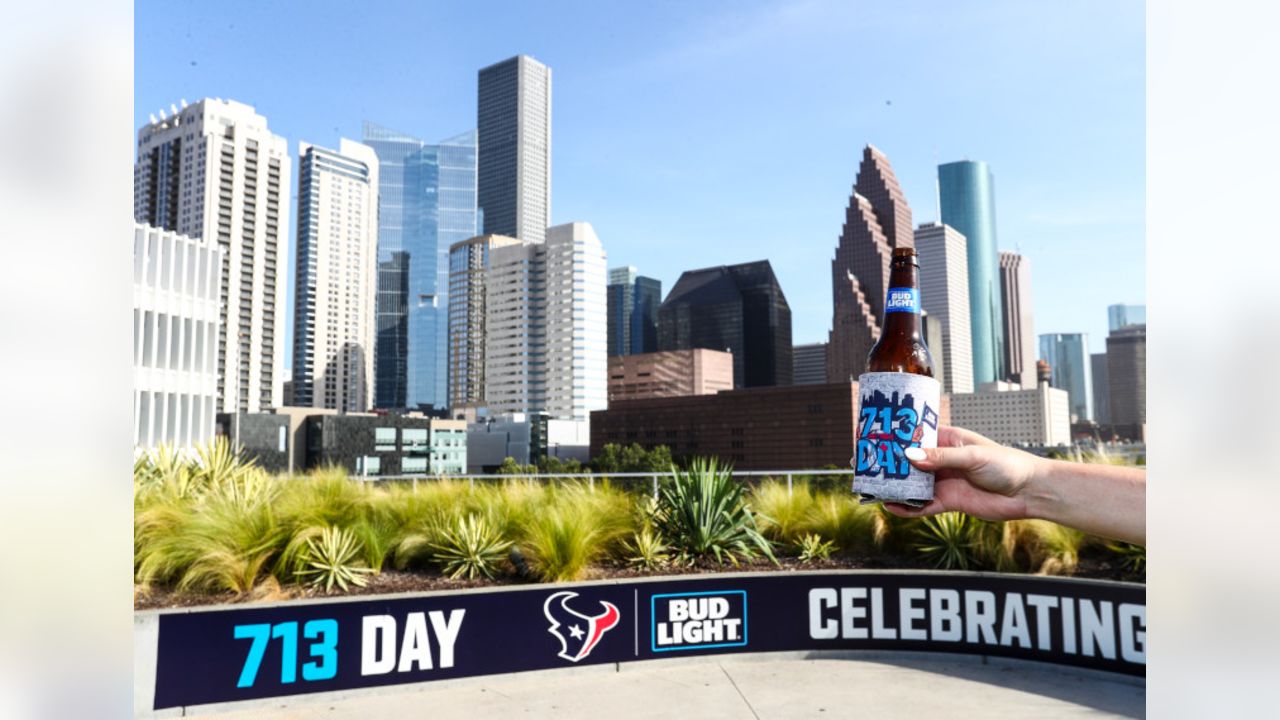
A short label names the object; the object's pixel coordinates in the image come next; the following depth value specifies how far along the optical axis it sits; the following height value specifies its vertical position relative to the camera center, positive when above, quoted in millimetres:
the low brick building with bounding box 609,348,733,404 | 190875 +8025
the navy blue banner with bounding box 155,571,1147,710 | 6426 -1983
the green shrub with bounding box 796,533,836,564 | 9141 -1618
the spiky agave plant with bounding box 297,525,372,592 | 7496 -1440
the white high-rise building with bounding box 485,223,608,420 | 184250 +19125
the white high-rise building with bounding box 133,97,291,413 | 144000 +38023
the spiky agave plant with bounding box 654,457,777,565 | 8906 -1242
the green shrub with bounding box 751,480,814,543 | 9781 -1265
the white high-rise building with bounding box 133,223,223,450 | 59281 +5704
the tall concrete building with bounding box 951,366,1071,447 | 164500 -1750
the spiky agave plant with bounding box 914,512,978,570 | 8602 -1444
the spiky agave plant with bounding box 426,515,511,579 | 8109 -1422
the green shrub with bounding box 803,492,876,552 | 9617 -1398
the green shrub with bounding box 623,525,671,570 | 8578 -1542
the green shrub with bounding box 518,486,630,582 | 7891 -1289
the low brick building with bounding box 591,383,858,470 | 112875 -2634
